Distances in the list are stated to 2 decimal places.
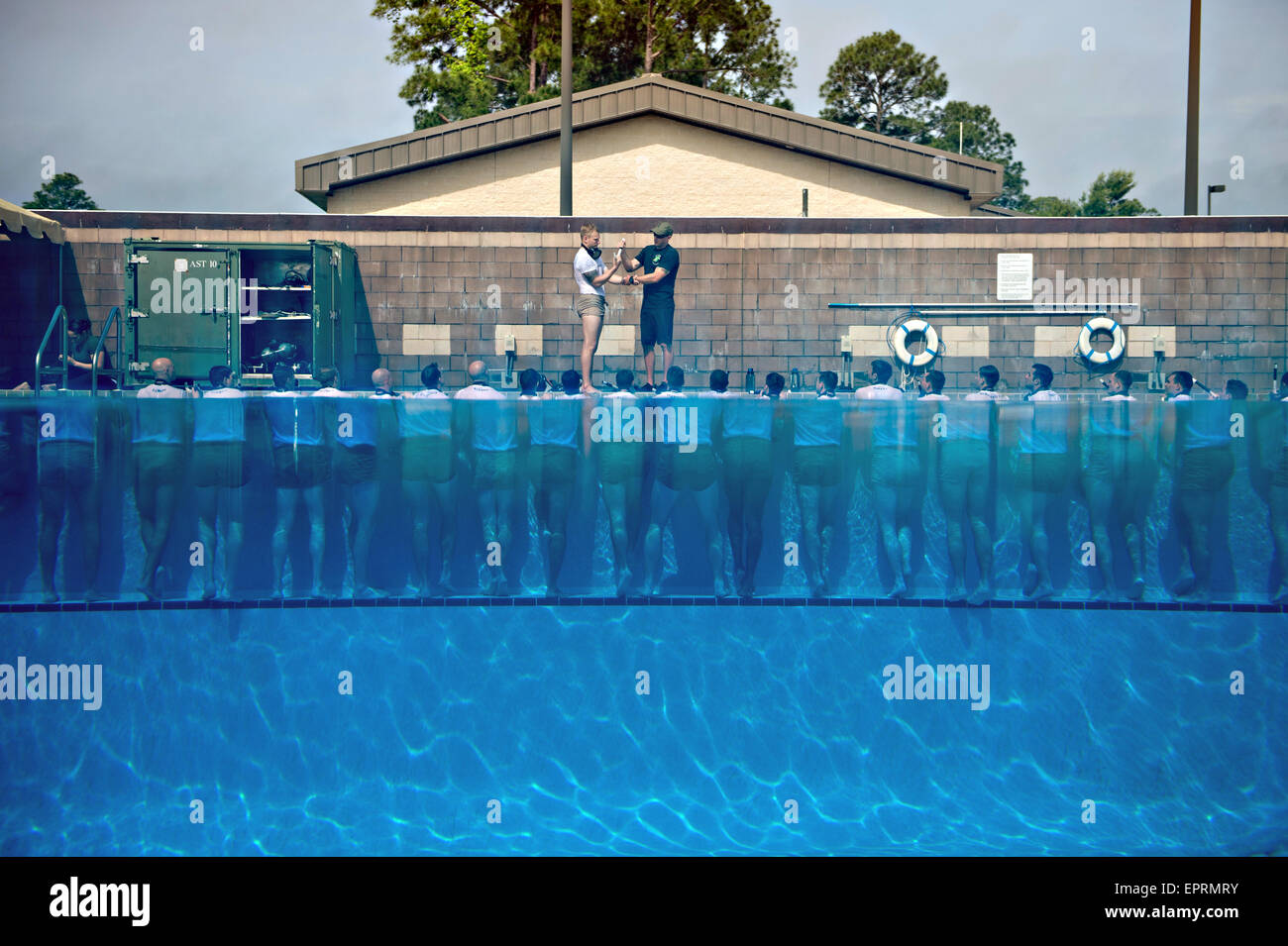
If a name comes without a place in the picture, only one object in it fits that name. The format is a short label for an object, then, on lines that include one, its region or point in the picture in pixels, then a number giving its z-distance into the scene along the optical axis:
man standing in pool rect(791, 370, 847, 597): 7.49
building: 18.44
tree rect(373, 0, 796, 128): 35.09
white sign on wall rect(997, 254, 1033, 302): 13.84
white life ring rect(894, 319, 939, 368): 13.89
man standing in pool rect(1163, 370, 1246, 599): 7.45
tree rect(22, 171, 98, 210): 43.67
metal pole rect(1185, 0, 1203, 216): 15.47
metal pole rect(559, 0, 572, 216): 14.90
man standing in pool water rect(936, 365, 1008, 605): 7.47
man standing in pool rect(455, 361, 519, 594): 7.52
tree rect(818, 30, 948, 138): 51.16
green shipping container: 13.00
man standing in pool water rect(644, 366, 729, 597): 7.50
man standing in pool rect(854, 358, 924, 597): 7.51
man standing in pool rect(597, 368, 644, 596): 7.51
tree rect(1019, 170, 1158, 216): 53.53
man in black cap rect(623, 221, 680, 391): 12.17
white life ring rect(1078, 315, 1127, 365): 13.80
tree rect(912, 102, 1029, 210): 60.81
